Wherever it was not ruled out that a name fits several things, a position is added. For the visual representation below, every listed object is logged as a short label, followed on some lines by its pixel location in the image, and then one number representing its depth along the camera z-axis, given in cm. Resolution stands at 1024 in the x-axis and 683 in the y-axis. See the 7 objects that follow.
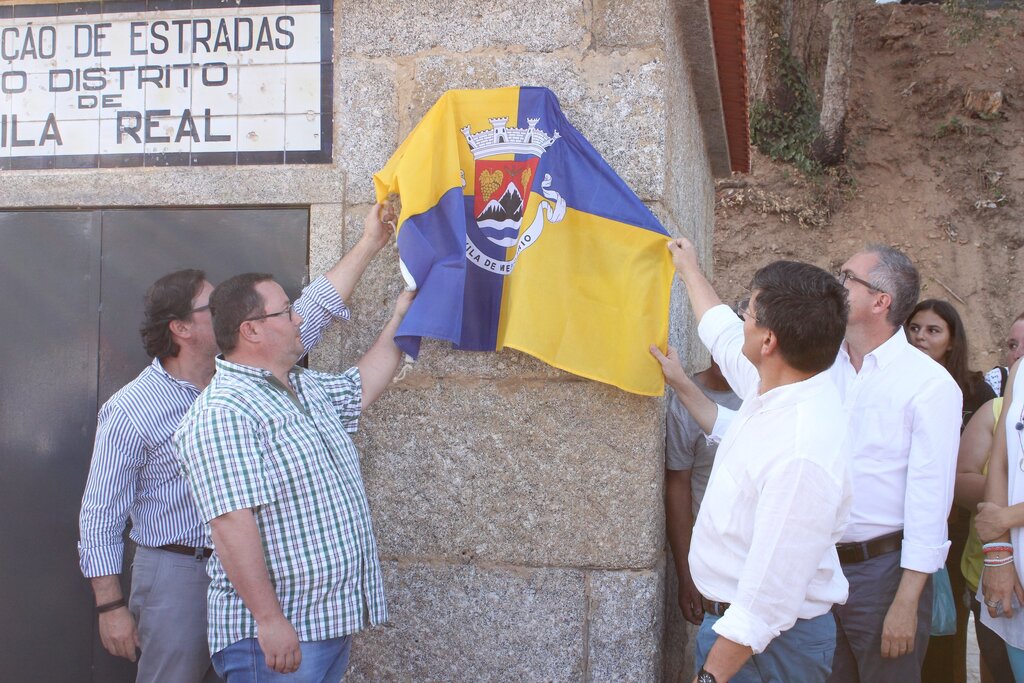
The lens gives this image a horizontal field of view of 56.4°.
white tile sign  388
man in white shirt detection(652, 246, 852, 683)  224
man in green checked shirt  257
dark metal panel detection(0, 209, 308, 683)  395
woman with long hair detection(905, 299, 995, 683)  410
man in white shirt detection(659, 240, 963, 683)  298
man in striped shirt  307
